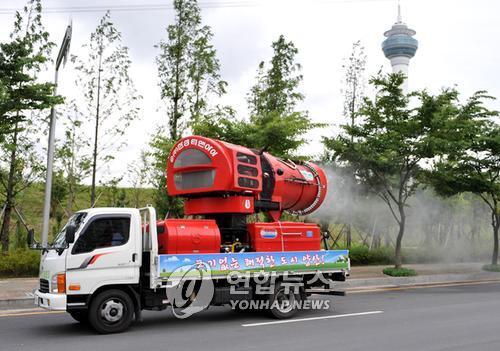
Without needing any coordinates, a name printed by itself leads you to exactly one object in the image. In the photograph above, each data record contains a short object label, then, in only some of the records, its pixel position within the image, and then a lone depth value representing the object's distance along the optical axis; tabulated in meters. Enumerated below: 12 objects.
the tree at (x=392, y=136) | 16.98
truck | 7.82
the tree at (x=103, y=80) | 18.27
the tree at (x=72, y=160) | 18.80
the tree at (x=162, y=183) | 16.94
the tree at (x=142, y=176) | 24.89
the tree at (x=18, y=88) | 13.75
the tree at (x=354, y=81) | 24.41
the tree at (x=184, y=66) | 19.98
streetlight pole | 13.76
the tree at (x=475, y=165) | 19.12
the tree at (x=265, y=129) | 16.59
